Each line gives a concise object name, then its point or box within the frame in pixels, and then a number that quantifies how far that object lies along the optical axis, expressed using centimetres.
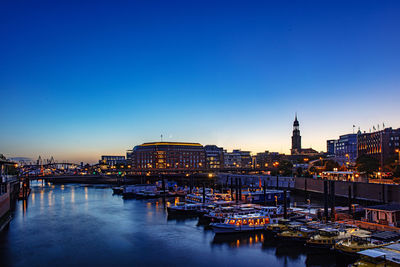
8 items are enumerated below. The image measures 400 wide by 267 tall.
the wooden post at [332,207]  4394
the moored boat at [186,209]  5819
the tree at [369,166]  8819
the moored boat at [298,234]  3566
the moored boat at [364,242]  2929
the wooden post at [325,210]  4339
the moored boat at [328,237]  3309
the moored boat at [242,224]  4203
